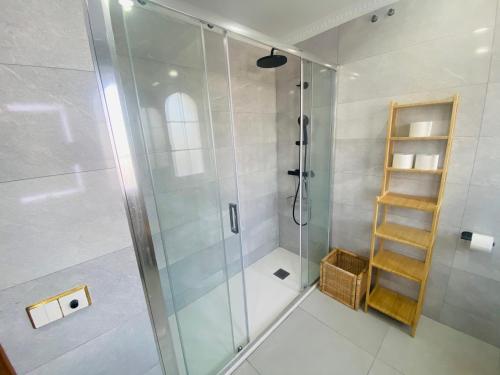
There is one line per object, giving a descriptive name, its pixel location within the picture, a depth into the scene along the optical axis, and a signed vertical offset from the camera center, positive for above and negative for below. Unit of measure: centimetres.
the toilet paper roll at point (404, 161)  148 -19
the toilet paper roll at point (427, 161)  138 -19
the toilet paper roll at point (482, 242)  132 -72
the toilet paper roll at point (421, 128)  139 +3
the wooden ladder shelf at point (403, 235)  140 -76
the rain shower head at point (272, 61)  161 +64
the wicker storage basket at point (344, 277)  182 -130
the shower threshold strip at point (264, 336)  145 -151
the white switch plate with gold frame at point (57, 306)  64 -48
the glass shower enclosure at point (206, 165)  86 -14
